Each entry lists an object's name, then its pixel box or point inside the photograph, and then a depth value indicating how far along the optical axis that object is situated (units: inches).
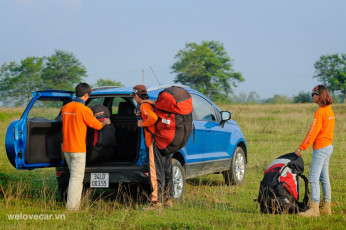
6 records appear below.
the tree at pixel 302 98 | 3385.8
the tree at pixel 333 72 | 3331.0
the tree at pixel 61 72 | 3326.8
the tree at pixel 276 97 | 4942.2
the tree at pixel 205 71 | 3444.9
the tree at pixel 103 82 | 4033.0
